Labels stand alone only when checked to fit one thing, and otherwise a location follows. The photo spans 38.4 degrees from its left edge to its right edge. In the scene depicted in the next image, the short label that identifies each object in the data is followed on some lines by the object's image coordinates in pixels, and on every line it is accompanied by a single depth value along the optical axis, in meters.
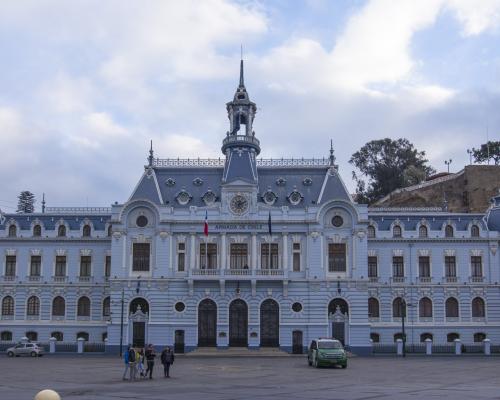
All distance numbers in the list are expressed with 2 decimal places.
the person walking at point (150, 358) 36.56
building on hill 101.06
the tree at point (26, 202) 132.77
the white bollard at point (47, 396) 14.79
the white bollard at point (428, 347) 62.52
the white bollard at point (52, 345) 63.94
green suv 43.72
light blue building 65.69
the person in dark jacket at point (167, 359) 36.44
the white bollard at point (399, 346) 63.33
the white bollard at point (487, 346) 62.53
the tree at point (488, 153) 117.19
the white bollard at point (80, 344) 64.19
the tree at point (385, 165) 119.06
